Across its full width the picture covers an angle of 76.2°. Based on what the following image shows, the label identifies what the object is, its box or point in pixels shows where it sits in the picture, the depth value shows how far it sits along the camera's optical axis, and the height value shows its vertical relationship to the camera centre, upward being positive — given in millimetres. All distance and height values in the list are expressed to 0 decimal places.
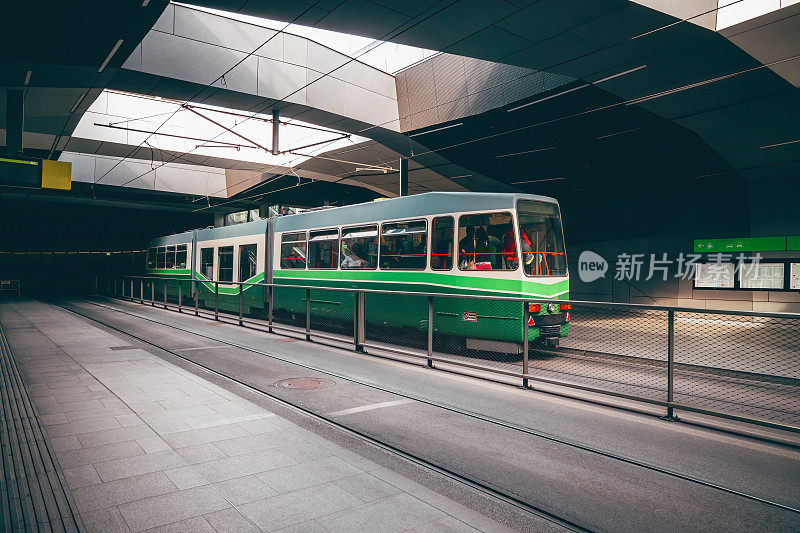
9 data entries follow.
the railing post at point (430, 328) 8289 -892
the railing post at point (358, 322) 9922 -964
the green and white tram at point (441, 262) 9438 +254
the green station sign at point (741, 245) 16766 +1138
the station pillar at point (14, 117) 12898 +3882
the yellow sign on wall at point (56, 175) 14180 +2638
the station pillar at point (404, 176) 21489 +4150
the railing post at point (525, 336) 7039 -850
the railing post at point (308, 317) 11352 -1004
